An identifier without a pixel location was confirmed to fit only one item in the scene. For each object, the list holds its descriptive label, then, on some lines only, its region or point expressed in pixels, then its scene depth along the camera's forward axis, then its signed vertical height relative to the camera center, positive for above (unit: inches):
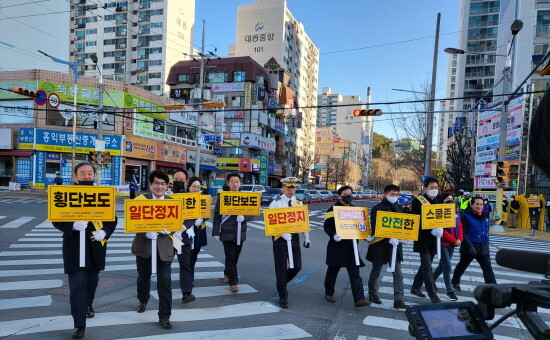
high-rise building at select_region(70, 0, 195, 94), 2479.1 +740.4
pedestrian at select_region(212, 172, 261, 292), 263.4 -55.5
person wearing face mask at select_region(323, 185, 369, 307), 248.5 -63.4
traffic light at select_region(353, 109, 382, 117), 582.9 +74.4
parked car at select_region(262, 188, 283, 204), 1156.5 -112.3
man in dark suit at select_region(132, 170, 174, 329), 196.9 -57.1
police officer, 239.1 -58.3
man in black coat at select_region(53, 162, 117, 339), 180.1 -51.2
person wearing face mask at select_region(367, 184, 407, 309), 241.9 -59.3
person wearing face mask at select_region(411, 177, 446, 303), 253.0 -54.5
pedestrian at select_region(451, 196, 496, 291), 281.7 -55.2
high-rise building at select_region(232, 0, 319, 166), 2896.2 +902.1
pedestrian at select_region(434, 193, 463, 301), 269.9 -58.1
